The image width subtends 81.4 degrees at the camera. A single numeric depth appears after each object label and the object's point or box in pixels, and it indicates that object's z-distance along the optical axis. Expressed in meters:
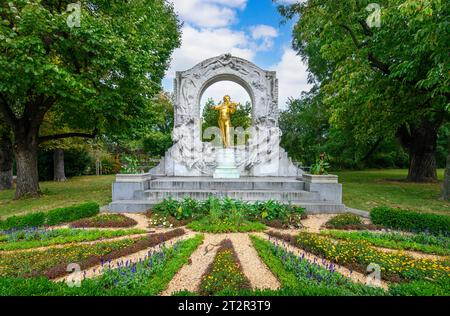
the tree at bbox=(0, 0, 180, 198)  8.83
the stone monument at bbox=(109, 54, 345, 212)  12.62
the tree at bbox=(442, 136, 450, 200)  10.77
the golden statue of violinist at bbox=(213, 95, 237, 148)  12.82
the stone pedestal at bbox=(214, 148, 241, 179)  11.73
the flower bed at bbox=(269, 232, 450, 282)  3.98
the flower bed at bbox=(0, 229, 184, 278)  4.05
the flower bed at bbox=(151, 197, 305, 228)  7.20
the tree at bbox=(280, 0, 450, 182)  7.49
